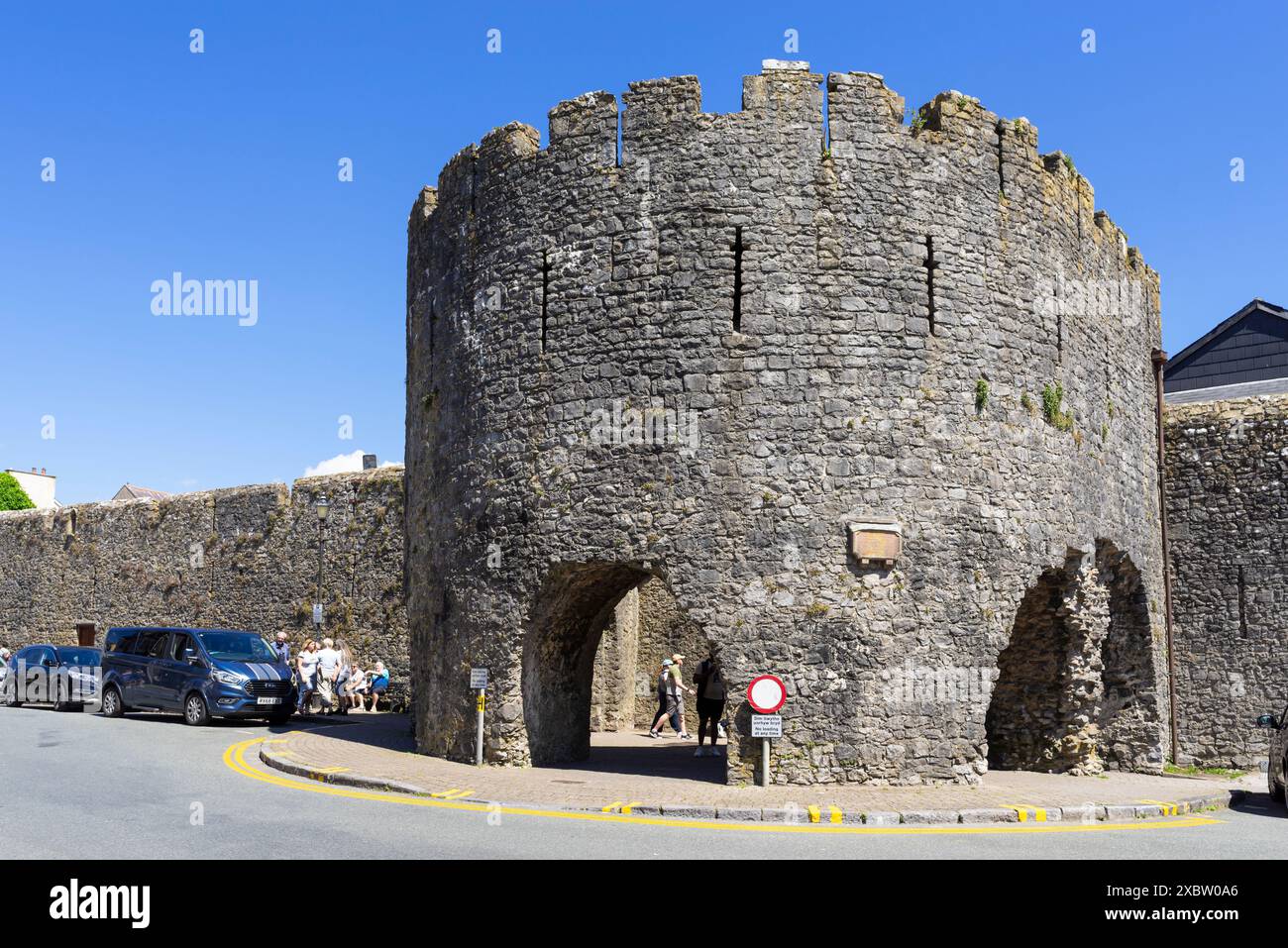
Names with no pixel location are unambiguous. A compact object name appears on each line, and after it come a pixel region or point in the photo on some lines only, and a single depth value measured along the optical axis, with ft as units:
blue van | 61.82
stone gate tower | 41.29
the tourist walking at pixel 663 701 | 62.64
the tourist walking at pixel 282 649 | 69.81
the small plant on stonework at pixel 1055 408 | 46.52
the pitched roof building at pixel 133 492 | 222.07
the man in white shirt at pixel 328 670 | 72.13
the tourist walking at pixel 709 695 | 54.29
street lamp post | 88.63
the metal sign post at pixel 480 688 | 44.83
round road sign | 39.27
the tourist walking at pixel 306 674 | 68.85
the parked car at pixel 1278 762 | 41.19
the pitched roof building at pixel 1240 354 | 94.94
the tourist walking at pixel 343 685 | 75.00
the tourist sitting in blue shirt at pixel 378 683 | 78.84
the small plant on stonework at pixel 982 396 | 43.83
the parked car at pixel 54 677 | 74.18
